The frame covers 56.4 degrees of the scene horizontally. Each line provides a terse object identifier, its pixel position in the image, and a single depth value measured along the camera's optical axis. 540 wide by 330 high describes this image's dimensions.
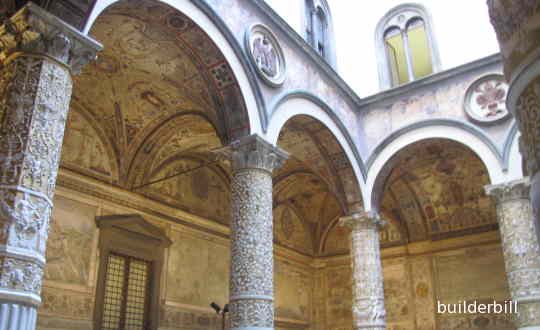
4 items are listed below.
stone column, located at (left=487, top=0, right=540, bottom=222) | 2.01
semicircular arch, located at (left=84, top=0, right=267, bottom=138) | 6.96
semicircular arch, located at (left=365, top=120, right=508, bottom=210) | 10.13
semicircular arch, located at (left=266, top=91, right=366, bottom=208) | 8.23
